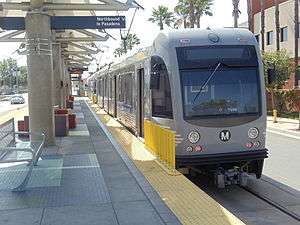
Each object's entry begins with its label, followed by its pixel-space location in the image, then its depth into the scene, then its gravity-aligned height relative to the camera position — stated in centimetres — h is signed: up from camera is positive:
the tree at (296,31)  2662 +449
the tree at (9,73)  10306 +675
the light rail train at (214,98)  665 -12
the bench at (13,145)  594 -103
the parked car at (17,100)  5139 -61
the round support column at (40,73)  980 +61
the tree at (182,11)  3831 +858
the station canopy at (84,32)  1036 +278
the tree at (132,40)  7151 +1048
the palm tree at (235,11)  3096 +679
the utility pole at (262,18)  3096 +617
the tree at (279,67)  2053 +129
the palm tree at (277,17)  2934 +583
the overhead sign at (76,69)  4009 +276
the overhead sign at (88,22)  1003 +200
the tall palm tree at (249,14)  3217 +689
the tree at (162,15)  4805 +1019
